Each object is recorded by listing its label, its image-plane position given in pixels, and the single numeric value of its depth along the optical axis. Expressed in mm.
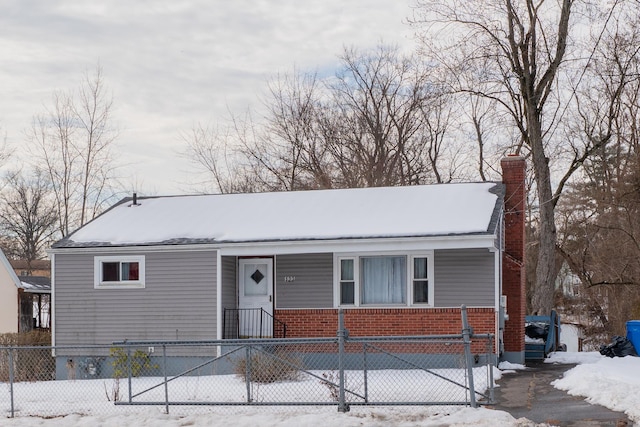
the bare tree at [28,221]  49719
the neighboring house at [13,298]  28672
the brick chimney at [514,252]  19672
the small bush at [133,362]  18489
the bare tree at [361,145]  39688
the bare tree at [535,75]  28188
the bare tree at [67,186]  38500
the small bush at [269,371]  15820
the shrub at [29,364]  19656
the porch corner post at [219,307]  18734
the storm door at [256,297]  19297
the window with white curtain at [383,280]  18359
